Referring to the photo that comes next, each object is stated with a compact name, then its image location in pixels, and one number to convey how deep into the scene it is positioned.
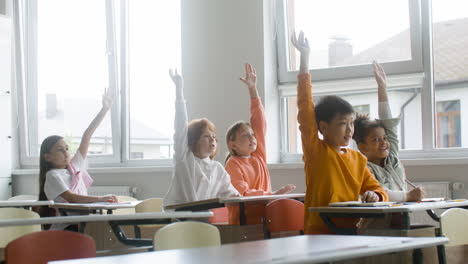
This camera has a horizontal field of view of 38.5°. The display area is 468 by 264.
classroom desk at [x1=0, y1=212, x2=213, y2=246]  2.80
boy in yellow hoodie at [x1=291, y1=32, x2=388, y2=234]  3.24
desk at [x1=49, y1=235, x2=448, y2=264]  1.81
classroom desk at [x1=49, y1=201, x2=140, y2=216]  4.02
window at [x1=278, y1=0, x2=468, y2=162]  4.92
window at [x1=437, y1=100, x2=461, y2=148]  4.87
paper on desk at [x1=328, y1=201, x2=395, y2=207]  2.92
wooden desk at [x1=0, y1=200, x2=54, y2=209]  4.43
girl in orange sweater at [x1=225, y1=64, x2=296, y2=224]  4.38
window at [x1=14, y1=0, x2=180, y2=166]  6.59
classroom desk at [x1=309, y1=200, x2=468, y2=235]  2.79
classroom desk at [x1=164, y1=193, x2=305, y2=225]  3.51
